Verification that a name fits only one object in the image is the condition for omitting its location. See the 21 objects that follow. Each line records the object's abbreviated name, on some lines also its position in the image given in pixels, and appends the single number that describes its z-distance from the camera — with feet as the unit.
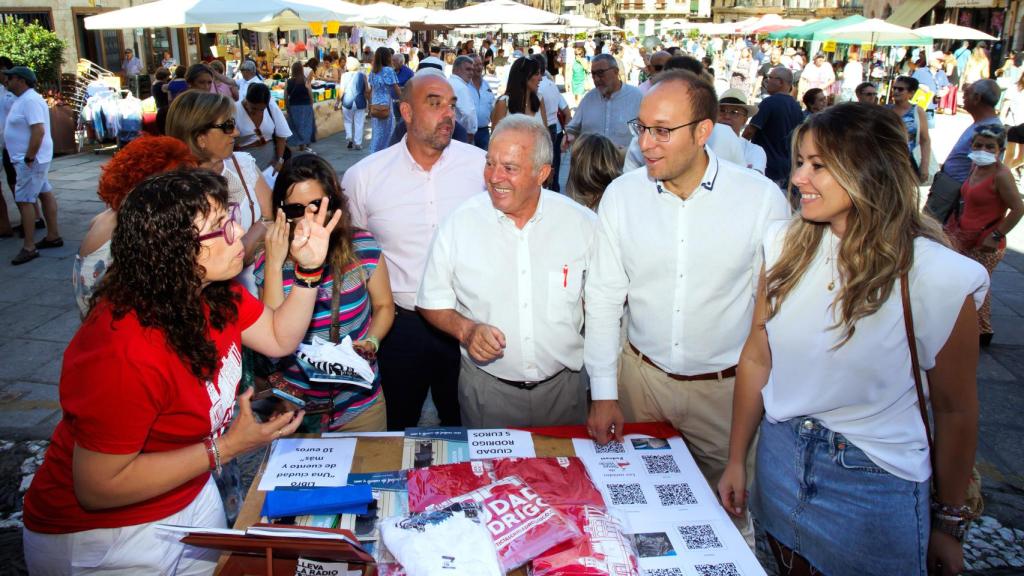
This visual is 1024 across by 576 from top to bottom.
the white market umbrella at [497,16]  45.29
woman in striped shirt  8.78
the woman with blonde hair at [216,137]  11.85
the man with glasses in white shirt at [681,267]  8.29
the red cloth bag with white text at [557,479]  6.10
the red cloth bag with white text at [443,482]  6.04
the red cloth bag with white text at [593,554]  5.29
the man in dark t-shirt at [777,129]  24.06
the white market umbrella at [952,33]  63.41
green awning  68.49
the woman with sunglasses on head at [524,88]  26.48
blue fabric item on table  6.01
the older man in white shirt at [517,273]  8.75
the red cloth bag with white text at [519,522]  5.23
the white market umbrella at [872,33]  51.62
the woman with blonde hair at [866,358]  5.87
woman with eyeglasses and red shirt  5.44
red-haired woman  8.86
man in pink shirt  11.41
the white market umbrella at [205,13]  27.12
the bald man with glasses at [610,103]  23.06
